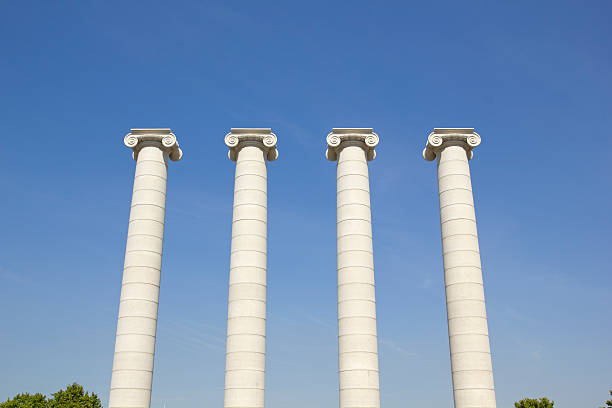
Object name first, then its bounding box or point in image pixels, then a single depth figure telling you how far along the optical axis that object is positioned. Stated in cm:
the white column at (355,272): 5138
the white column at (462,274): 5175
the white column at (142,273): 5125
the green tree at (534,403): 10262
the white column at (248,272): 5128
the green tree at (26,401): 10351
